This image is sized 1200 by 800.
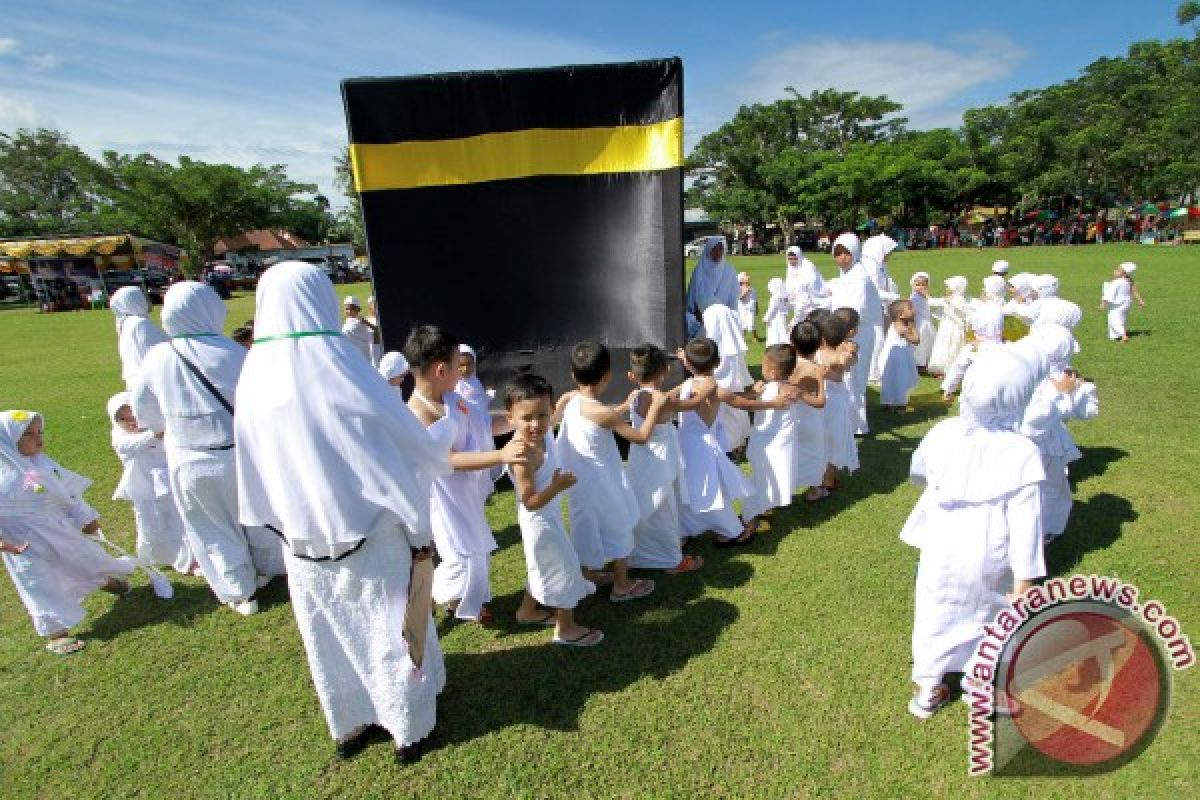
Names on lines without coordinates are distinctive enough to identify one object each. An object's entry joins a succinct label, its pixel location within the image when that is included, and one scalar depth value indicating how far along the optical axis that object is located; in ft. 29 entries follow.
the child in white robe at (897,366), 22.73
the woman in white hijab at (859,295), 21.77
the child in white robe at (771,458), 14.46
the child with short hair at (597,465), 10.59
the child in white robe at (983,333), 16.38
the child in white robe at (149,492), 13.85
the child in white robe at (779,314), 26.71
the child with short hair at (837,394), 15.90
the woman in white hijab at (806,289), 23.82
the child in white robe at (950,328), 26.43
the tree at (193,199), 112.27
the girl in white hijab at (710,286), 22.29
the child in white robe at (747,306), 30.27
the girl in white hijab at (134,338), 14.35
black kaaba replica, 17.61
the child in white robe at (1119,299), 31.24
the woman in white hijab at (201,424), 11.47
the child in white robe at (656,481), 11.59
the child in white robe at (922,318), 27.09
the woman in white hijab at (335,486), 7.00
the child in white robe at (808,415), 14.78
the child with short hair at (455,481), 9.05
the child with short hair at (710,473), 13.26
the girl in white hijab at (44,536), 11.36
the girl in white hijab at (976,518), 8.00
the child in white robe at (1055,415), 12.20
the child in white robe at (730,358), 18.90
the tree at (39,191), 138.53
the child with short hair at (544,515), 9.13
